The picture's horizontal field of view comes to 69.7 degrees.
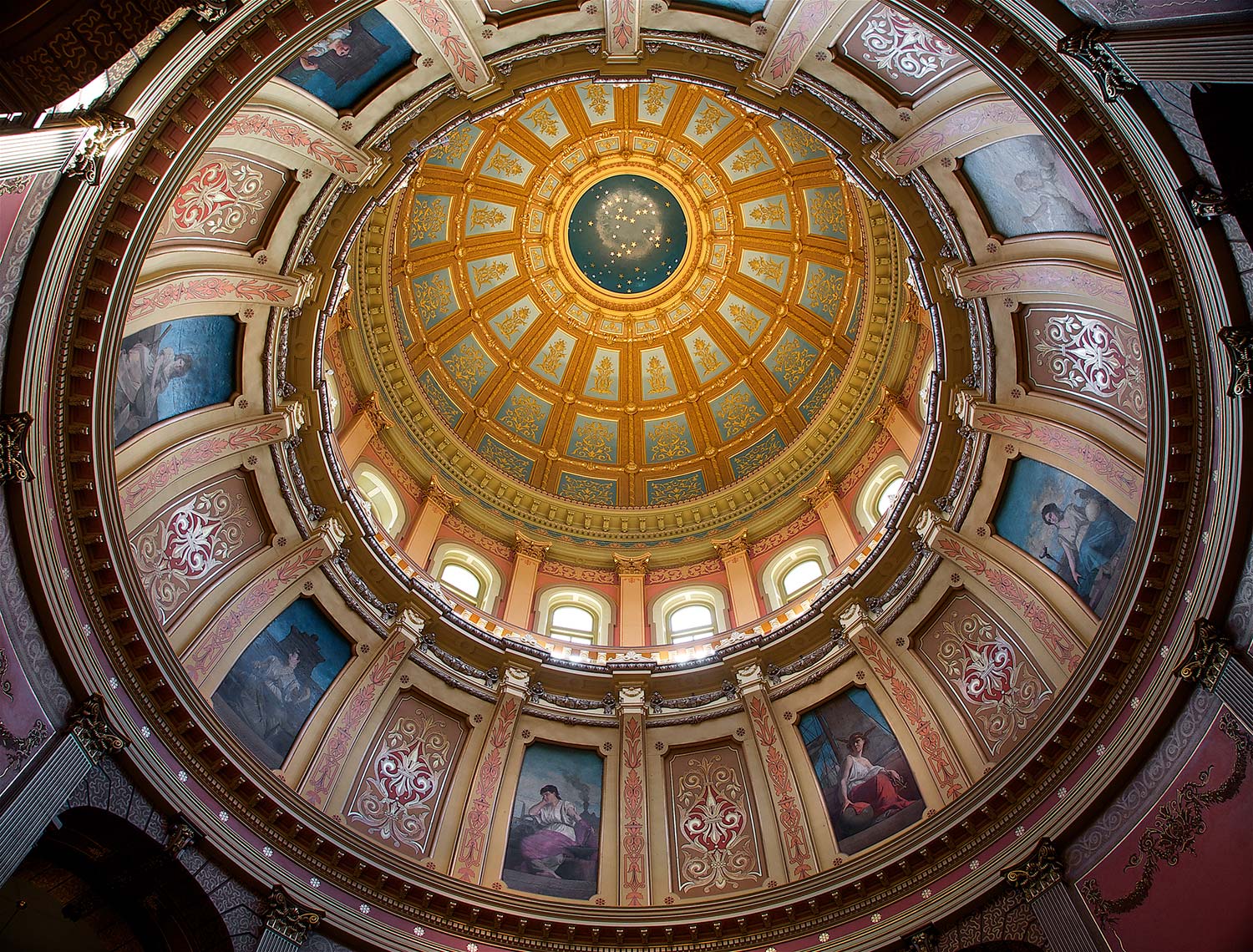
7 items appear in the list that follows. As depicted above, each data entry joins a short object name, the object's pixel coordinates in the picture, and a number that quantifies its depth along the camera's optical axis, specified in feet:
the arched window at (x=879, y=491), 80.43
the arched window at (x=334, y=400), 79.25
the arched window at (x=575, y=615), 84.48
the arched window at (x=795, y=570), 83.10
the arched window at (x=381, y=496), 81.92
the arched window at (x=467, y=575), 83.56
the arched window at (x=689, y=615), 84.89
